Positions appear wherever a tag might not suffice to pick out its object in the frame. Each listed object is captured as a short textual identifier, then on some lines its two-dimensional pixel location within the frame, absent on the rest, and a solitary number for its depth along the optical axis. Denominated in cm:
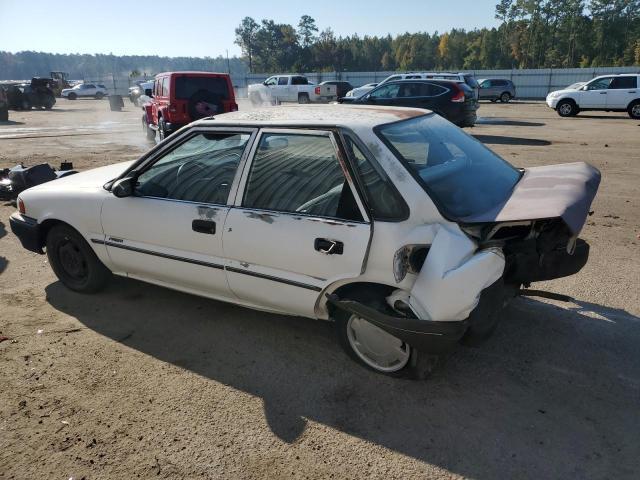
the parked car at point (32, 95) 3048
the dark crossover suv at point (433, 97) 1408
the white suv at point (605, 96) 1903
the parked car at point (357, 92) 2383
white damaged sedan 265
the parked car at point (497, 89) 3247
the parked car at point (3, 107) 2297
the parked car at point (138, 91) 3381
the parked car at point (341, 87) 2904
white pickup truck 3058
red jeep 1216
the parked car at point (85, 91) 4212
